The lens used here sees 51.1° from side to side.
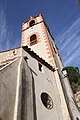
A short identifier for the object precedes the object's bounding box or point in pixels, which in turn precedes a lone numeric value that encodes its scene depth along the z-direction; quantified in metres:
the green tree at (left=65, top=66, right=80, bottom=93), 14.91
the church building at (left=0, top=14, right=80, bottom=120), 3.41
